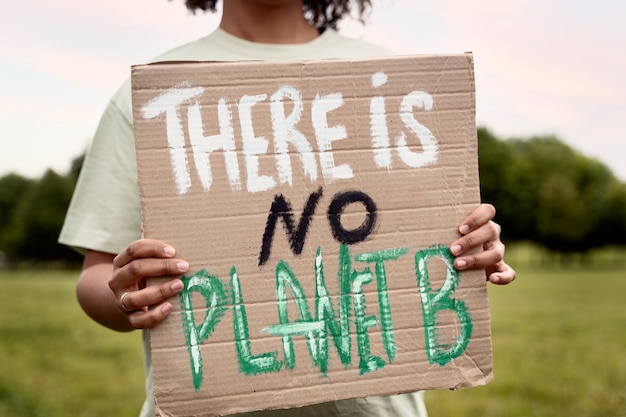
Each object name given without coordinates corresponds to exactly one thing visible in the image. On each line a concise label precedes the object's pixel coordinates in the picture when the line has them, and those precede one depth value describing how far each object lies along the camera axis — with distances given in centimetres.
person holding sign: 154
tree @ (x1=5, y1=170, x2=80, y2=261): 4262
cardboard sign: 156
